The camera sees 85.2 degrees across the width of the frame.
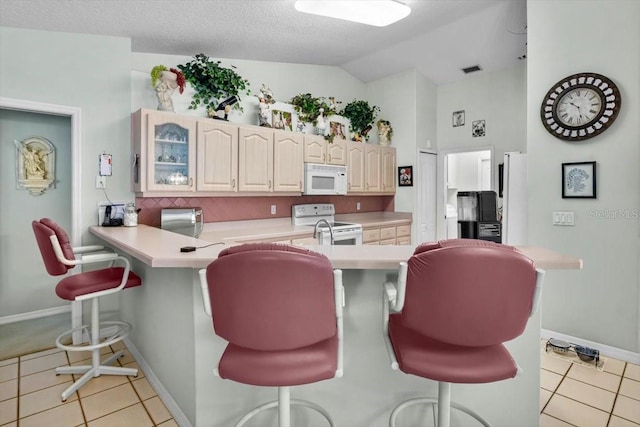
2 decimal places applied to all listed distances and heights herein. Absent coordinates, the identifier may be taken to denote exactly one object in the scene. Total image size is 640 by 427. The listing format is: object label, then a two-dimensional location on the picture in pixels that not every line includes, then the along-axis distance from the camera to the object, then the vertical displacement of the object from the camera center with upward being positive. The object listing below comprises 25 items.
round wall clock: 2.65 +0.81
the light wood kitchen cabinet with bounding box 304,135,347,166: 4.21 +0.71
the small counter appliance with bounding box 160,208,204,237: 3.23 -0.13
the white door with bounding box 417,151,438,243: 5.05 +0.16
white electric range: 3.93 -0.21
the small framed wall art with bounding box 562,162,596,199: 2.74 +0.22
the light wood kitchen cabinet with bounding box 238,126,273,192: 3.61 +0.51
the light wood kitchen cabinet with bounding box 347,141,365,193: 4.68 +0.54
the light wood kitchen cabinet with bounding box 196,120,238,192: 3.32 +0.50
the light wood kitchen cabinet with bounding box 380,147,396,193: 5.05 +0.55
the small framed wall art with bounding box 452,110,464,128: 5.00 +1.30
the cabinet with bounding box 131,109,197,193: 3.01 +0.49
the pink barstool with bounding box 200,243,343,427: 1.03 -0.32
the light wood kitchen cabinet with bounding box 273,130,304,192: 3.91 +0.53
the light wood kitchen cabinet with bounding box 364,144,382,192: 4.85 +0.57
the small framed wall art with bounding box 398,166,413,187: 5.01 +0.46
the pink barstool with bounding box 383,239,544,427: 1.02 -0.30
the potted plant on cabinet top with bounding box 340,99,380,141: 4.88 +1.28
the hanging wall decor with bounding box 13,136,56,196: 3.36 +0.41
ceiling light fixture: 2.71 +1.63
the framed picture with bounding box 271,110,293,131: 4.04 +1.04
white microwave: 4.18 +0.35
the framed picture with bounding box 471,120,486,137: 4.77 +1.10
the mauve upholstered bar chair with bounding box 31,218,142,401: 2.02 -0.48
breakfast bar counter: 1.58 -0.80
